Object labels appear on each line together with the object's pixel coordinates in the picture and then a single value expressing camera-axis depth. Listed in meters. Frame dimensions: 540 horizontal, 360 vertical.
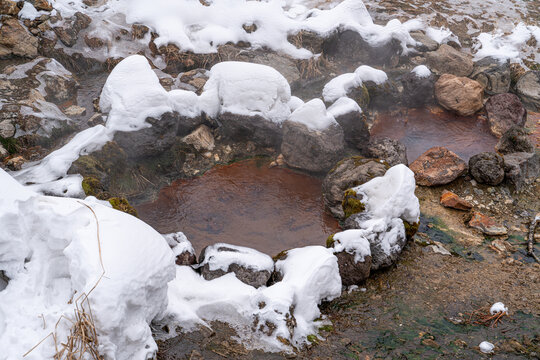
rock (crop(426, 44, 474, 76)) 10.06
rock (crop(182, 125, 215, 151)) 7.49
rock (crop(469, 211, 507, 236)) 6.07
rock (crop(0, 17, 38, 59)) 8.61
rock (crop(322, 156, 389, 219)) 6.48
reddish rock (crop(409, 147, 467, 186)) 7.11
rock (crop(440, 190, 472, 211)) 6.62
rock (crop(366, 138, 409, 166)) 7.57
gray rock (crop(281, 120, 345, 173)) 7.27
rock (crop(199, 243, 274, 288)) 4.71
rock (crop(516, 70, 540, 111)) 9.72
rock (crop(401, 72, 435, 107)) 9.39
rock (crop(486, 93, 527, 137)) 8.81
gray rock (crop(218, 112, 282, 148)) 7.68
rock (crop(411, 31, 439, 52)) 10.84
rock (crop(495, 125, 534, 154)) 7.75
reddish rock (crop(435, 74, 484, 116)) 9.21
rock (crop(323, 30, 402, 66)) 10.60
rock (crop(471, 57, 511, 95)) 9.80
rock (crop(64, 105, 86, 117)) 7.89
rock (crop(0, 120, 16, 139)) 6.71
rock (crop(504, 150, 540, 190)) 6.99
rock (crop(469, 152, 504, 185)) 6.92
